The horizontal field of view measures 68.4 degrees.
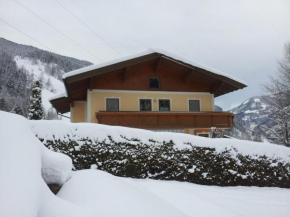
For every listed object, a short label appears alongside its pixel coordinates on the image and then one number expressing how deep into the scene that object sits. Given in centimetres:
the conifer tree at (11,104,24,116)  3845
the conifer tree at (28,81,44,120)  2964
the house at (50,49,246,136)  1466
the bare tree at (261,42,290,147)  2079
